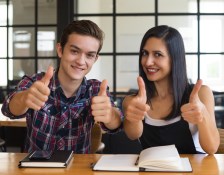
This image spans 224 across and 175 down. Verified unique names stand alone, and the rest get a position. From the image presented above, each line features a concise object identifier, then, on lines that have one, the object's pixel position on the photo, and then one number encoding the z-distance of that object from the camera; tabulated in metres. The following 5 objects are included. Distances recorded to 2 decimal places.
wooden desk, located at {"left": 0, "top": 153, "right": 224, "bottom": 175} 1.31
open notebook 1.32
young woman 1.82
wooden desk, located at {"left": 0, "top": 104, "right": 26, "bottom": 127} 3.09
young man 1.77
